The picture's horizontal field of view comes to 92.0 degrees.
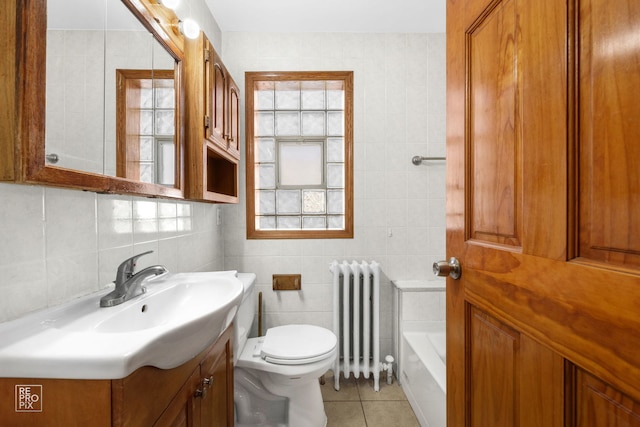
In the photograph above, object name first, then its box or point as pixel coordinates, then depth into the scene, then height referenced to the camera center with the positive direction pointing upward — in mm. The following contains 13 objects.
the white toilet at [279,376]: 1524 -818
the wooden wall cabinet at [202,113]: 1450 +499
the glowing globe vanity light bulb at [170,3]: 1257 +878
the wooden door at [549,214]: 423 +1
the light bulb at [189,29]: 1393 +856
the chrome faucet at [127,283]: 905 -208
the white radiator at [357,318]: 2016 -684
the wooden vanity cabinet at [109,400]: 556 -355
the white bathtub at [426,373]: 1504 -868
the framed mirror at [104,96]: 669 +355
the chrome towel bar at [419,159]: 2207 +398
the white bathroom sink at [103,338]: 549 -257
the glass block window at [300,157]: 2332 +441
